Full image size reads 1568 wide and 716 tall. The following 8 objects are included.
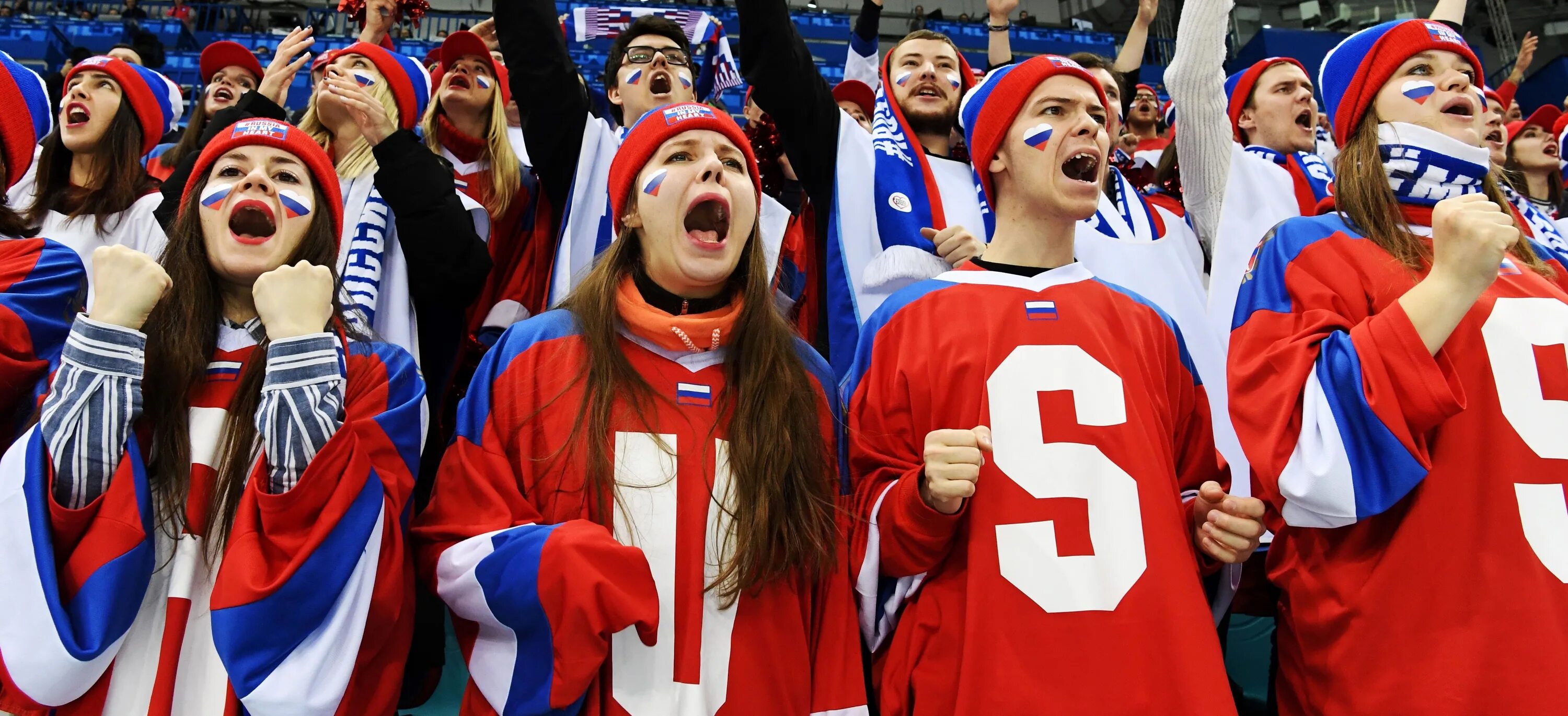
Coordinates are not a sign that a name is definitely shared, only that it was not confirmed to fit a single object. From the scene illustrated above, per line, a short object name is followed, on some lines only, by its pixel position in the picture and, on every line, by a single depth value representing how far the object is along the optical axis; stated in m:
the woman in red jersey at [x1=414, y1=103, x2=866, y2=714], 1.89
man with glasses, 3.38
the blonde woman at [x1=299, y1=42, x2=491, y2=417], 3.00
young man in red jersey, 1.97
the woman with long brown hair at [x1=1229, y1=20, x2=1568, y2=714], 1.92
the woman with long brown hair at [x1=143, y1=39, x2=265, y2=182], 4.93
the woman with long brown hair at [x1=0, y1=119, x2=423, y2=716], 1.84
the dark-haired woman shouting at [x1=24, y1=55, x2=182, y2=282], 3.40
